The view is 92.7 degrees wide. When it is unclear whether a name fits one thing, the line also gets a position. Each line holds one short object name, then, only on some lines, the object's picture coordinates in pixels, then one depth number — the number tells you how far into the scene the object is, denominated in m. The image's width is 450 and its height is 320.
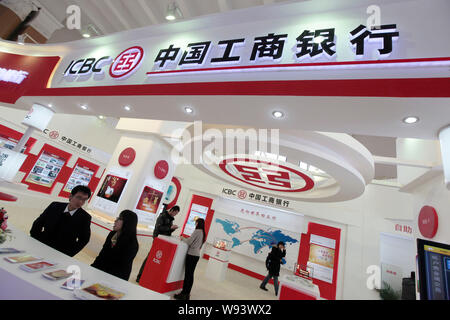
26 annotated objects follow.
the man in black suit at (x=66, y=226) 2.29
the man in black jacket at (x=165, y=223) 4.47
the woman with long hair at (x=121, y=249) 2.20
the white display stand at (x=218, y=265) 6.06
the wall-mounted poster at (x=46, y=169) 7.95
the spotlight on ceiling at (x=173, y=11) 3.62
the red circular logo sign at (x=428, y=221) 2.97
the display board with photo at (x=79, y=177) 9.25
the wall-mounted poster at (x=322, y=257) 7.64
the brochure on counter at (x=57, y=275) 1.43
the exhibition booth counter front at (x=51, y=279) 1.29
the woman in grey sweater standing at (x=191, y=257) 3.97
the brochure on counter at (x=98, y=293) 1.31
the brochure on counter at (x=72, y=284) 1.38
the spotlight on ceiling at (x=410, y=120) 1.88
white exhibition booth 1.82
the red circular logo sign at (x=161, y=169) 6.07
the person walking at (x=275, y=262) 6.48
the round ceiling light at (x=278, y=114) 2.33
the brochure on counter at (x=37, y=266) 1.45
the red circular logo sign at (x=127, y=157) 5.77
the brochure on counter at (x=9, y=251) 1.61
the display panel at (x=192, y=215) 10.04
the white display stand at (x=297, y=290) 3.31
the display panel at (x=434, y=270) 1.39
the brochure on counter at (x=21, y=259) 1.50
